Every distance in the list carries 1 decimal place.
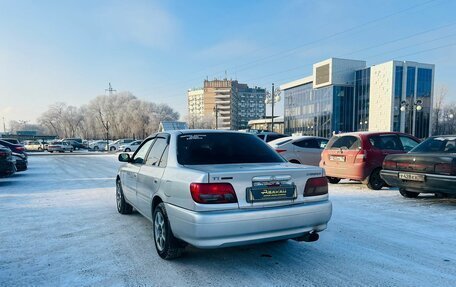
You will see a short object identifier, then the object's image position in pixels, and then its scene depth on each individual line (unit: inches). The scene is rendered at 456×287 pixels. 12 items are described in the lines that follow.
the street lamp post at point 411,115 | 2130.9
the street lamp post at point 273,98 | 1225.0
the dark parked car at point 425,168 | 246.5
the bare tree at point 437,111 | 2785.4
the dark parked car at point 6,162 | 384.2
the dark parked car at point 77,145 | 1982.8
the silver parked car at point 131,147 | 1290.1
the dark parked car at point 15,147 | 545.9
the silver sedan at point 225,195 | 127.7
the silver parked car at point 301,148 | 453.7
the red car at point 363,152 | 342.3
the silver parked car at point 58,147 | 1531.7
